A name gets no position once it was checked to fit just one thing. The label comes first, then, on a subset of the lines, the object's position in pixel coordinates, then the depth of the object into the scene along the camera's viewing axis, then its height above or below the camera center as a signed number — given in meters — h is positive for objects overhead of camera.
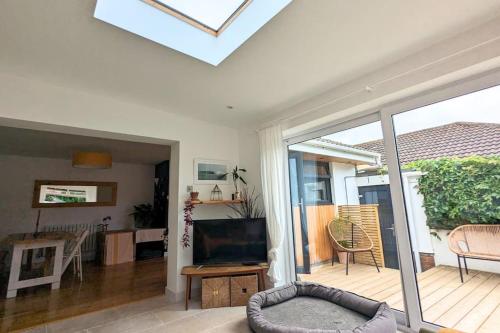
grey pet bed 1.85 -0.99
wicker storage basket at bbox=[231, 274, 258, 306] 2.77 -0.96
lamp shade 4.11 +0.94
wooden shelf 3.06 +0.09
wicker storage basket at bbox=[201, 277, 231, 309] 2.71 -0.98
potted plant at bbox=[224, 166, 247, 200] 3.62 +0.48
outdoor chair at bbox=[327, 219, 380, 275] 2.56 -0.39
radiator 5.54 -0.61
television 2.99 -0.43
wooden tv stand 2.72 -0.73
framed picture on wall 3.33 +0.55
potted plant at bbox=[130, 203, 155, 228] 6.09 -0.11
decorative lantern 3.42 +0.21
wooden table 3.23 -0.54
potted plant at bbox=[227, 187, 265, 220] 3.43 +0.01
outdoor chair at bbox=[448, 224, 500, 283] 1.82 -0.35
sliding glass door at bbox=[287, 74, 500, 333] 1.88 -0.08
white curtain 2.95 +0.18
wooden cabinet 5.08 -0.76
